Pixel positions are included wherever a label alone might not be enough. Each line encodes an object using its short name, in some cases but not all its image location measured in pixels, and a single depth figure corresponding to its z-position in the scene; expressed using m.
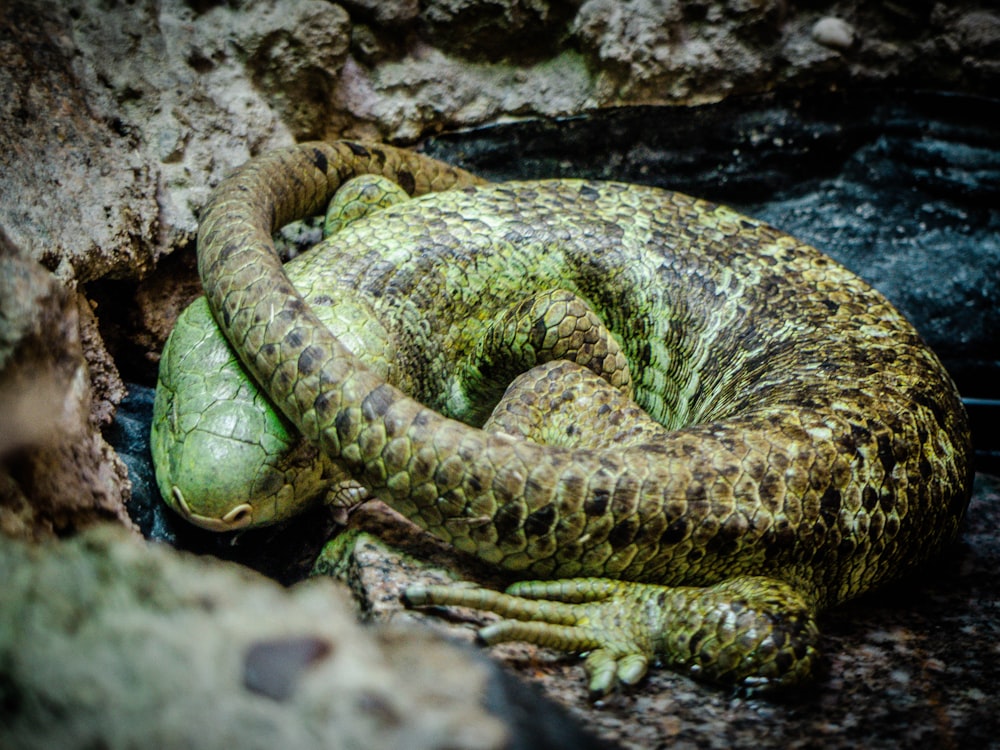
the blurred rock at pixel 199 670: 1.28
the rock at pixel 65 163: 3.24
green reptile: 2.63
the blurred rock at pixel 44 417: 1.94
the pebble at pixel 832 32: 5.04
